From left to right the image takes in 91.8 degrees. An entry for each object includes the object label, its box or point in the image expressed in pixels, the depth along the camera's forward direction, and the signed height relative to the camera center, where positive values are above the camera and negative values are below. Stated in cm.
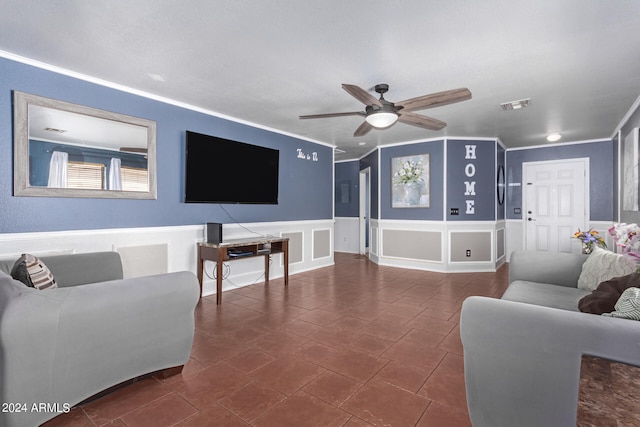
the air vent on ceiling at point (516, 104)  362 +131
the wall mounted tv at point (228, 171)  381 +58
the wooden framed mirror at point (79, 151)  266 +61
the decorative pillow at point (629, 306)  120 -37
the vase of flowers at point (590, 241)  288 -26
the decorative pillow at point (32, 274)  178 -34
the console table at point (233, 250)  361 -46
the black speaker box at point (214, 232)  368 -22
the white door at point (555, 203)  590 +20
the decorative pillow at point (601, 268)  219 -41
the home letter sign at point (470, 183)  560 +55
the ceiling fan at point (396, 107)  256 +98
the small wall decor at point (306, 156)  545 +106
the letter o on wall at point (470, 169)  561 +79
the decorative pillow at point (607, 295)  160 -44
